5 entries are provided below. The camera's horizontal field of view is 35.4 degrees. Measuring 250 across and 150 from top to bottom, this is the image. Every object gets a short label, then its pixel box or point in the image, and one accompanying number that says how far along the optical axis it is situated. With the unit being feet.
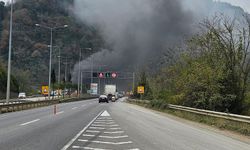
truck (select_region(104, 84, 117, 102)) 288.92
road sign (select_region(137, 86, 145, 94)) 226.67
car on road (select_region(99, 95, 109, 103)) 238.27
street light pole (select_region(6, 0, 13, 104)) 116.40
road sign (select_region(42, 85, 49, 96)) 220.23
